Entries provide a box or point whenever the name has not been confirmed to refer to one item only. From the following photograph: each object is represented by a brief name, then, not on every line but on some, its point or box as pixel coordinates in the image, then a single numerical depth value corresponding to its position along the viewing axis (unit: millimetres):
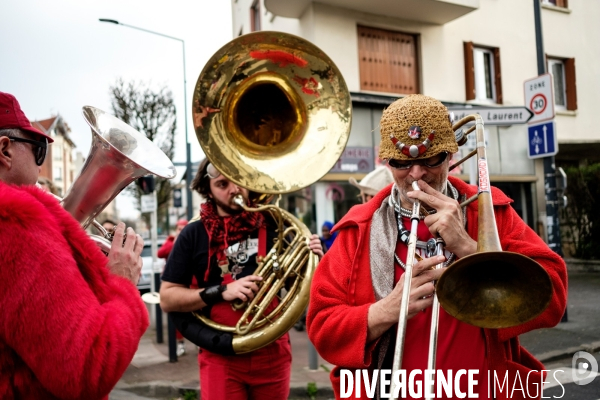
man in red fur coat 1354
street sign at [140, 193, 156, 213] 9633
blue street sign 6977
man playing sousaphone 2662
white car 11734
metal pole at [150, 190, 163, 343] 7461
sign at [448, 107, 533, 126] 5633
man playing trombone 1673
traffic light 8523
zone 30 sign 6883
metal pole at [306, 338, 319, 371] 5719
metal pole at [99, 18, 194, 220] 15367
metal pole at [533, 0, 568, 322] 7312
